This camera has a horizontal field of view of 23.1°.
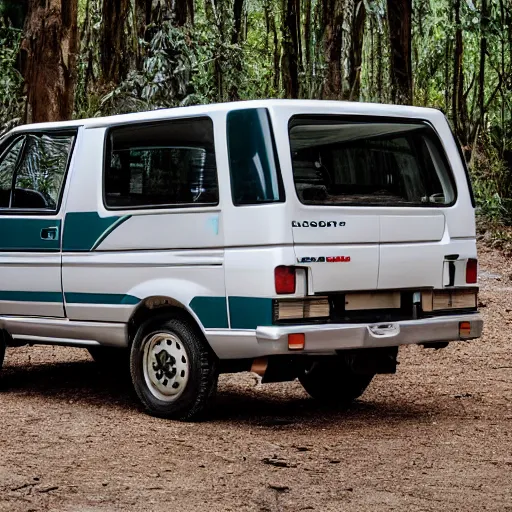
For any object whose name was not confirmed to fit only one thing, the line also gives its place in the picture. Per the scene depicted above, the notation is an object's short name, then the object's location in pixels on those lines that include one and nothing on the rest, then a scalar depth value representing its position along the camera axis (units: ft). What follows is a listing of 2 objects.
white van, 25.05
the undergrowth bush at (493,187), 61.26
